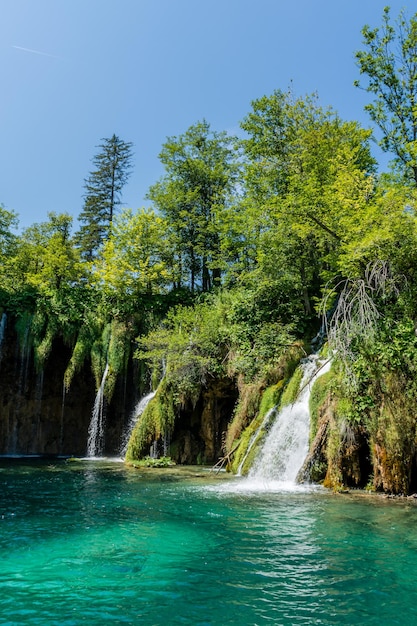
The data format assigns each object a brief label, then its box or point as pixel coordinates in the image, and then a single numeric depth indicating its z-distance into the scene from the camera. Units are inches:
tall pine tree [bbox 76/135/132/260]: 1664.6
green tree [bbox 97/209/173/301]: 1099.3
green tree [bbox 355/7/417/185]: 684.7
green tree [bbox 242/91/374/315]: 652.7
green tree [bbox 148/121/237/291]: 1211.2
